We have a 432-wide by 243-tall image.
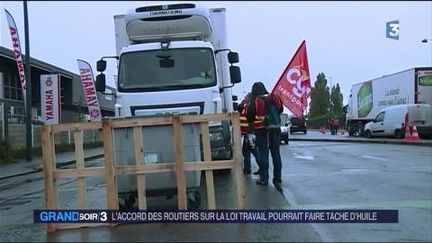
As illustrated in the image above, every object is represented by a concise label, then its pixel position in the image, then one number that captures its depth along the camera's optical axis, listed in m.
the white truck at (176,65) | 11.30
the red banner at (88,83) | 29.22
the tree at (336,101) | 107.44
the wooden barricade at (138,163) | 7.78
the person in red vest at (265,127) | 10.96
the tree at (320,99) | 109.00
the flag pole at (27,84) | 24.48
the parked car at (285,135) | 30.41
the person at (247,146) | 13.43
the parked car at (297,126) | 55.74
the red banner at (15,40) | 23.89
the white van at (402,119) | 31.22
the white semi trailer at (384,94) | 32.62
